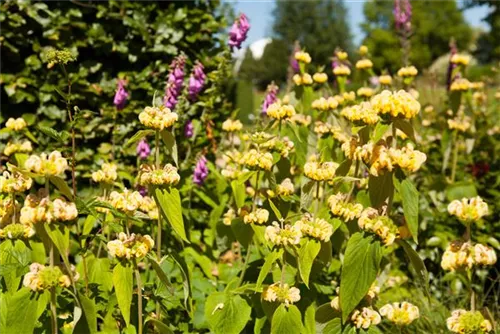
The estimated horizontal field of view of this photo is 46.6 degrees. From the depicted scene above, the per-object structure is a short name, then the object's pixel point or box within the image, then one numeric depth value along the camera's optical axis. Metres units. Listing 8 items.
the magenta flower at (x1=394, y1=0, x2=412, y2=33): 4.11
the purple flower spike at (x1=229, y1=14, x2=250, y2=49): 2.79
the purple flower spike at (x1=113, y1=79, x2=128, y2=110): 2.66
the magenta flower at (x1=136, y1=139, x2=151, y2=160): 2.64
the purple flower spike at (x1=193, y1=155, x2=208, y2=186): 2.65
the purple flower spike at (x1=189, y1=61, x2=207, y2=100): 2.68
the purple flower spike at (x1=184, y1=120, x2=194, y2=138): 2.89
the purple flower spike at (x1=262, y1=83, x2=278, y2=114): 2.74
